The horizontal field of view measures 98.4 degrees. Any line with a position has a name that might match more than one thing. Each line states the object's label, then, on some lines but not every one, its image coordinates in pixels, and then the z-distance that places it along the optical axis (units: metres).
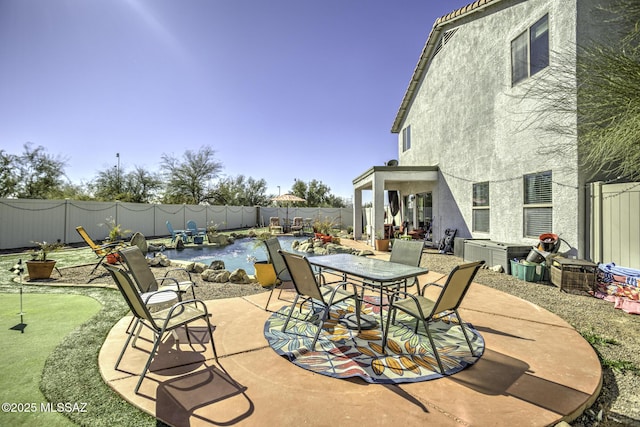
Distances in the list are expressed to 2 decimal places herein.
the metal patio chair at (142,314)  2.40
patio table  3.20
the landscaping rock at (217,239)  14.16
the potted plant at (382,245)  10.47
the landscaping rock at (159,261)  7.99
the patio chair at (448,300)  2.58
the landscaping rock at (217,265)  7.10
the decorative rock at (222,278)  6.14
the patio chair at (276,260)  4.61
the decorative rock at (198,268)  7.16
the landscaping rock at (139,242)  7.98
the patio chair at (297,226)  18.84
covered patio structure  10.61
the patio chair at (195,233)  13.80
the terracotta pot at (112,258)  7.21
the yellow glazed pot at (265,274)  5.68
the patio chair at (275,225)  19.52
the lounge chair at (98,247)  7.21
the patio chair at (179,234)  13.54
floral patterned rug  2.56
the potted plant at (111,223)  13.66
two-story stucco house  5.83
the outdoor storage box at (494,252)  6.64
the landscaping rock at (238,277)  6.07
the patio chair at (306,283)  3.02
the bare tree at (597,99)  3.45
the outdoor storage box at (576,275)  5.03
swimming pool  9.41
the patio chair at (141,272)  3.49
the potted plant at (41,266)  6.20
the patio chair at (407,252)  4.36
